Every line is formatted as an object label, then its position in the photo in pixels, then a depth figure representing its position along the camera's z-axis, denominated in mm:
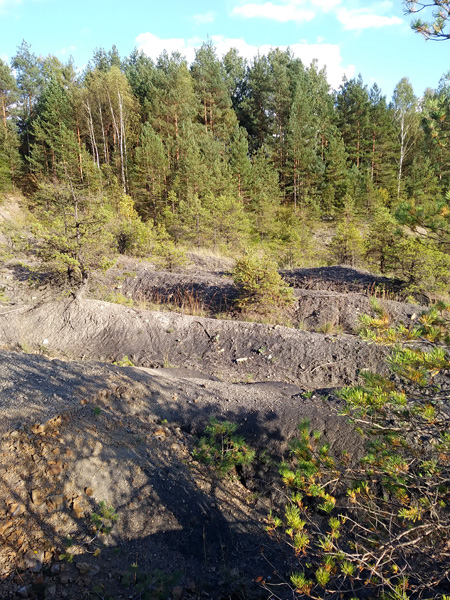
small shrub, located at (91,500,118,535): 2836
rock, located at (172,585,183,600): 2602
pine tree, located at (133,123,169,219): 21609
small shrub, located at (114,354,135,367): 6637
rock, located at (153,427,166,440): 4047
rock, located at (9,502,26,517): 2684
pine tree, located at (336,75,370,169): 27453
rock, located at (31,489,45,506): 2807
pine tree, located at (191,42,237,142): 27803
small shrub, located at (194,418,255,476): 3912
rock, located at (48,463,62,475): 3059
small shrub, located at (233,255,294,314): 8430
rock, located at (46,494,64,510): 2833
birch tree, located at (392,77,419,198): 28495
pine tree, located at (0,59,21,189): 24656
